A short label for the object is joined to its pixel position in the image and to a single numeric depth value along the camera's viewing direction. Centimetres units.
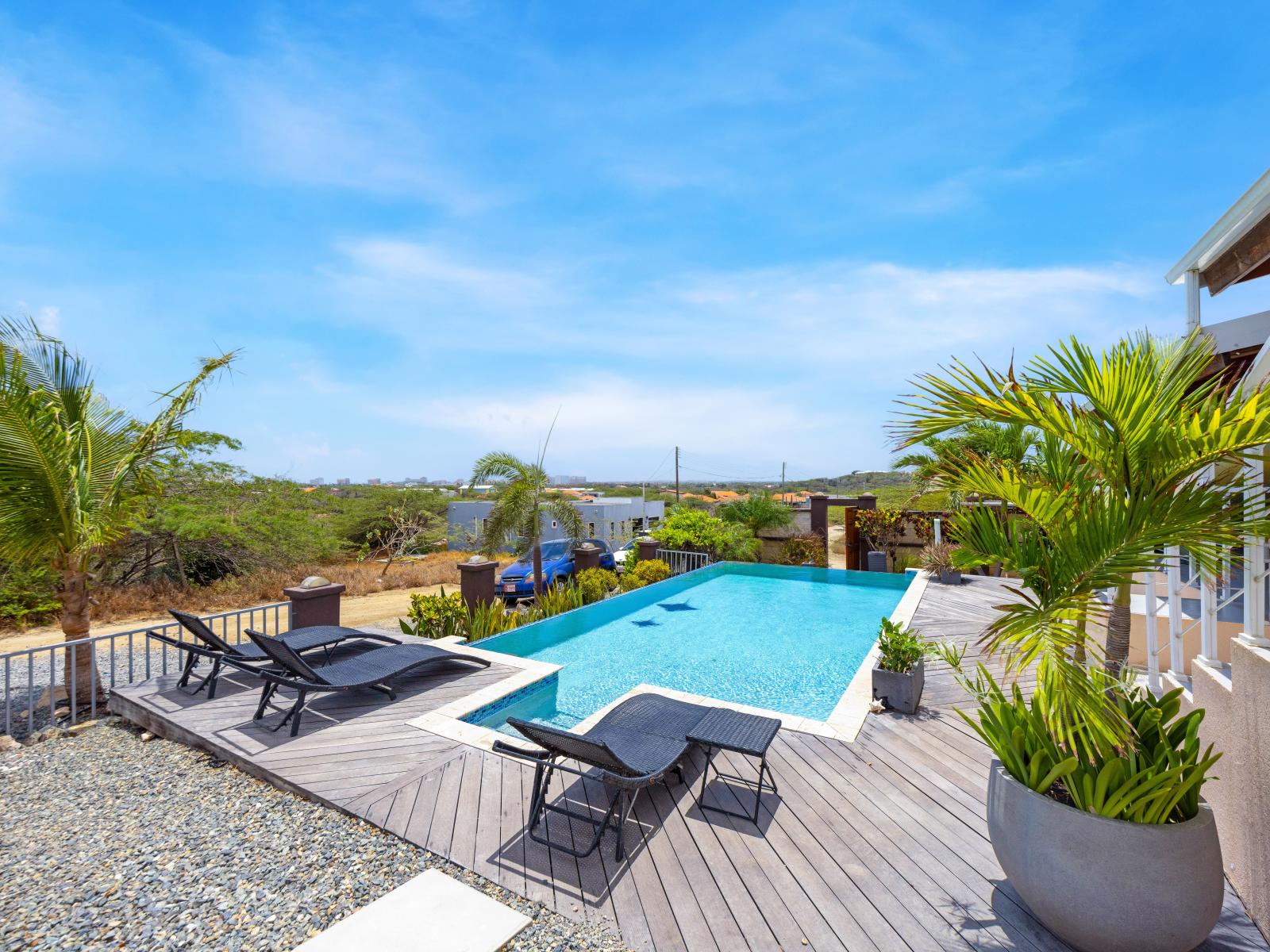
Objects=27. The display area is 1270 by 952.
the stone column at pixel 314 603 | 643
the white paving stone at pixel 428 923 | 221
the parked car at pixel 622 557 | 1286
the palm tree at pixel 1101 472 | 201
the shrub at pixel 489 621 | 727
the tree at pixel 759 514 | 1479
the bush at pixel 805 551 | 1366
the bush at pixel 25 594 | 906
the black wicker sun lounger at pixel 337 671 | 420
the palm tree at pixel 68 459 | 472
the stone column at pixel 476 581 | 815
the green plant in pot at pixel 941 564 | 1104
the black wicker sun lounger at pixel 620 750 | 280
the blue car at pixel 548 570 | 1196
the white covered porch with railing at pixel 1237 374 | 247
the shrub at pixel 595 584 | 997
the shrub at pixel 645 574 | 1114
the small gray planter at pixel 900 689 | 462
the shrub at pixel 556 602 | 880
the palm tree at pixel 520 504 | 1048
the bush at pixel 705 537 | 1353
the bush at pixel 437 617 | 724
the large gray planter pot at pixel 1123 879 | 196
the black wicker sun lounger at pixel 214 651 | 480
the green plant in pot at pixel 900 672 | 464
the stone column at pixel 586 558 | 1114
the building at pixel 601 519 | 2772
